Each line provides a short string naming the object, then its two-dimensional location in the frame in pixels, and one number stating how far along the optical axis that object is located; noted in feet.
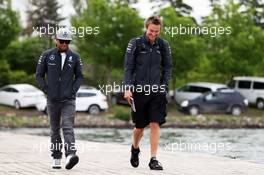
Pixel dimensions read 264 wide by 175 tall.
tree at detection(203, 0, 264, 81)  145.07
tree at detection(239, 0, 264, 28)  158.71
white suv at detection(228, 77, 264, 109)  137.08
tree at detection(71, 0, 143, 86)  136.77
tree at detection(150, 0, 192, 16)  179.93
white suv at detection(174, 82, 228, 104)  131.95
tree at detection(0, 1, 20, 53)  139.33
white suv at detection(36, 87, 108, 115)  117.50
